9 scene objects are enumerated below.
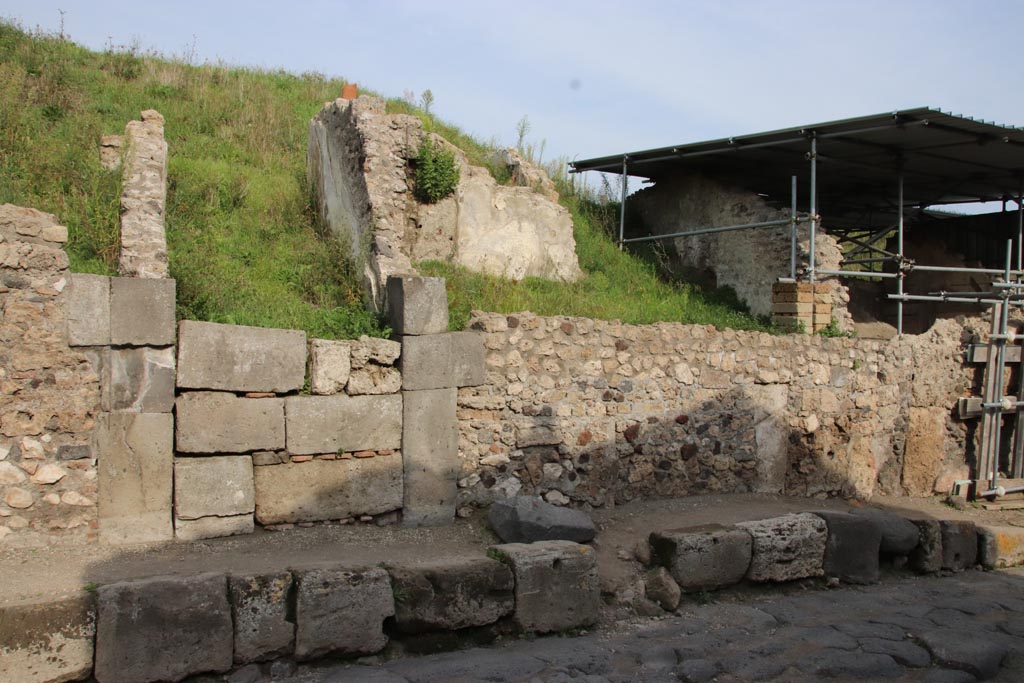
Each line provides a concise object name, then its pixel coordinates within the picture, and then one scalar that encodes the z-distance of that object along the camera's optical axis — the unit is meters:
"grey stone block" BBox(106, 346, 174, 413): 6.09
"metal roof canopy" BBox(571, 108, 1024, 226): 10.46
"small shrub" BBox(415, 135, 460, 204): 9.80
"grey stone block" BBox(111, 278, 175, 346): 6.12
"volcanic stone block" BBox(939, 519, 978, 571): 8.22
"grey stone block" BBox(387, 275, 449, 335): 7.27
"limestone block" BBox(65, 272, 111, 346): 5.99
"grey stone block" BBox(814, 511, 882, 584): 7.52
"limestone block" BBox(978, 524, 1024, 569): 8.38
